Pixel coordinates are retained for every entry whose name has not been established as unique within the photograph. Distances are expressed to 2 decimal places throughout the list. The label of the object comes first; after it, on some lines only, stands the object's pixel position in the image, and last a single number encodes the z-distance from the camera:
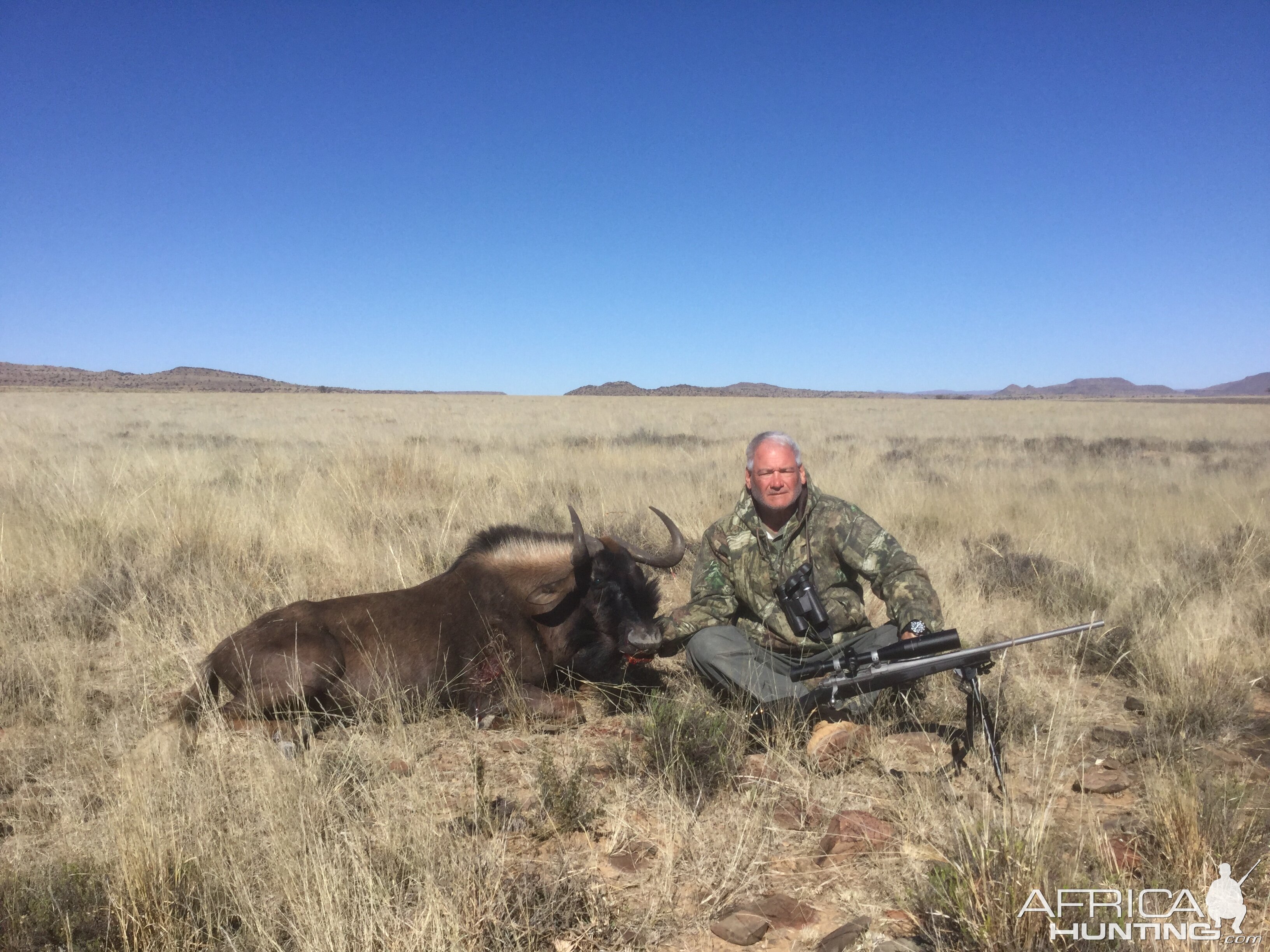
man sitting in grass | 4.59
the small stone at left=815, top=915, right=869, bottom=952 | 2.75
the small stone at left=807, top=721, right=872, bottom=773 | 4.08
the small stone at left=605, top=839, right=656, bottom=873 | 3.28
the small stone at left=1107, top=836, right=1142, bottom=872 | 3.07
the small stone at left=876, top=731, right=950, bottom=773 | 4.21
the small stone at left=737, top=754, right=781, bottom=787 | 3.93
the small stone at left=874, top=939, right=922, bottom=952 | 2.71
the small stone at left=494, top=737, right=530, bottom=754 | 4.54
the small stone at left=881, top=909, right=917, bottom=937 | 2.84
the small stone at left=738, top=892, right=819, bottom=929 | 2.93
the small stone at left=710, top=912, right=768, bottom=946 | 2.83
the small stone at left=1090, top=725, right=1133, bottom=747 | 4.48
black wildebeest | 4.46
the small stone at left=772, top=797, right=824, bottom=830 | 3.59
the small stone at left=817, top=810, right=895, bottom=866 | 3.34
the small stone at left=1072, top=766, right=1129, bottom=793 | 3.84
